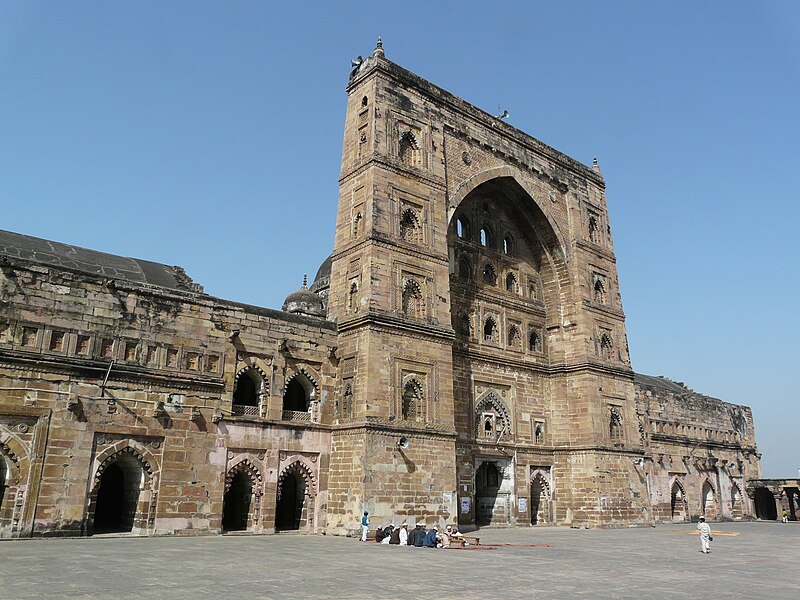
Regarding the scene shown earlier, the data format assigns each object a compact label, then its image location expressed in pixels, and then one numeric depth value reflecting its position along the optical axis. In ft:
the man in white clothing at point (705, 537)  52.17
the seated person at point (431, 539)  52.29
